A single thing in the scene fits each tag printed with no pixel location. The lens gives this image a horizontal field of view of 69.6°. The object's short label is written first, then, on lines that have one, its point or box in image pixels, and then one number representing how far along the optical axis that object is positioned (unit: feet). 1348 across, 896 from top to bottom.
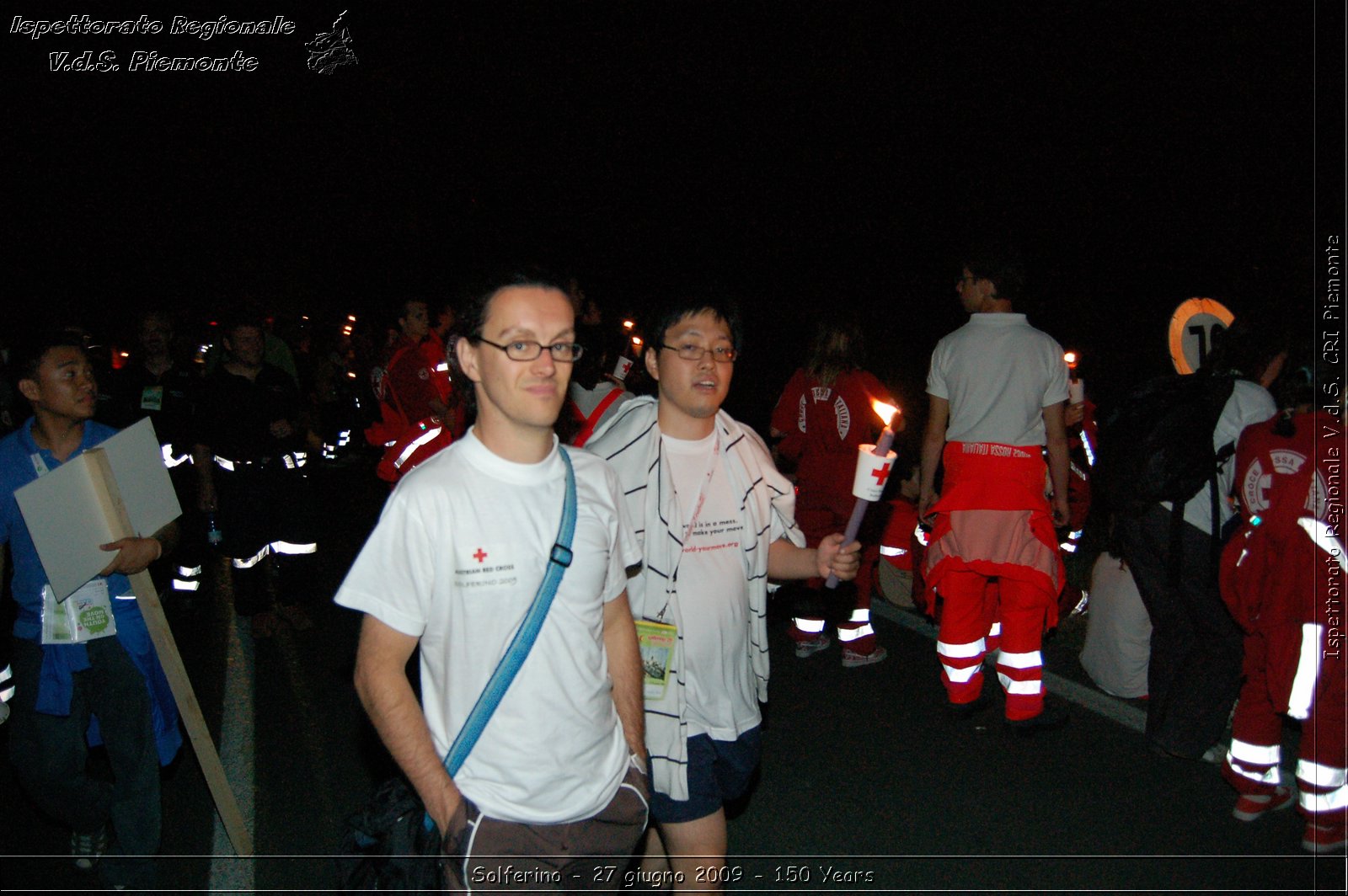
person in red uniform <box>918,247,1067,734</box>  17.71
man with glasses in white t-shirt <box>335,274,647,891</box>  7.32
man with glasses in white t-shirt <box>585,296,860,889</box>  10.59
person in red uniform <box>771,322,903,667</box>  21.39
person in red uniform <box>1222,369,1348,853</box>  12.90
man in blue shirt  12.42
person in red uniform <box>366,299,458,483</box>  24.06
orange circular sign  17.16
